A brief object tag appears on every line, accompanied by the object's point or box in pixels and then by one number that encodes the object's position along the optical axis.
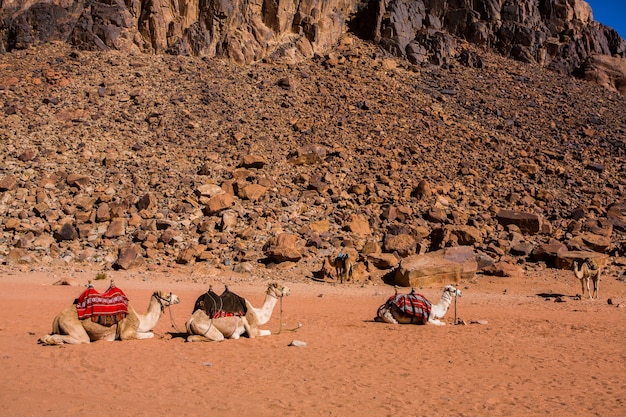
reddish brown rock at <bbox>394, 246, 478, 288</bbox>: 17.80
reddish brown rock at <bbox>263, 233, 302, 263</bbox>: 19.94
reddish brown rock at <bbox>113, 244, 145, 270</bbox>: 19.47
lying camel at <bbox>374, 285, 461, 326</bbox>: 11.31
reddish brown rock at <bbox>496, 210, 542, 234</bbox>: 23.92
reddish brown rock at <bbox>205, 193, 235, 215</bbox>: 23.06
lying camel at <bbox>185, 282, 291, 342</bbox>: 9.16
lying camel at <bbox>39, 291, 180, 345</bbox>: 8.57
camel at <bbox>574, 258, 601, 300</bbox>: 15.68
